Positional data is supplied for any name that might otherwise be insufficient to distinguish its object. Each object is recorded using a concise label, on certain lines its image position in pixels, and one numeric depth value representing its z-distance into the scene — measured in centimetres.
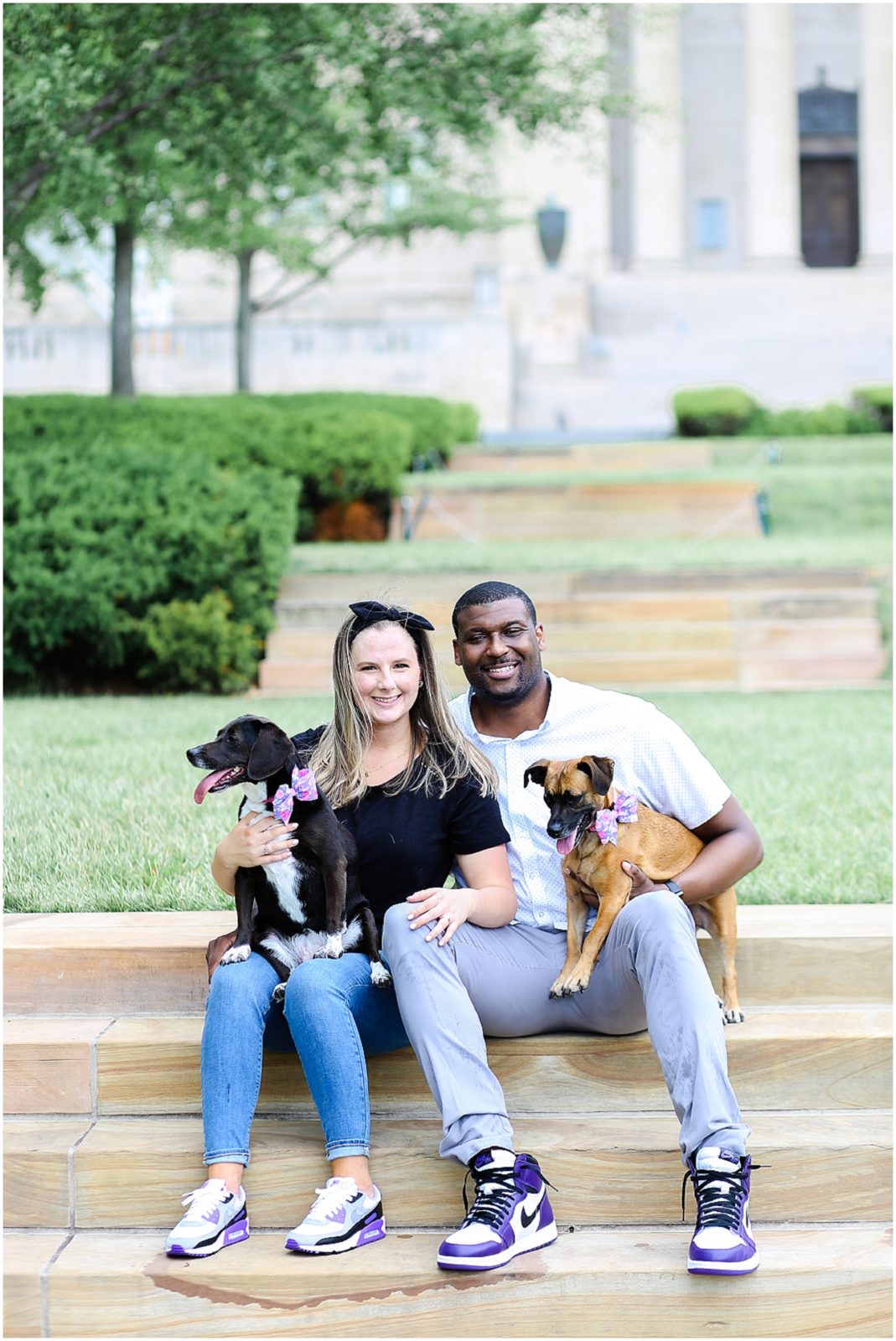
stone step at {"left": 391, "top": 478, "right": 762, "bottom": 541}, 1487
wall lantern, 2841
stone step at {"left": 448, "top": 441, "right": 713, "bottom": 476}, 1867
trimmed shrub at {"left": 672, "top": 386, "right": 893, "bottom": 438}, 2236
